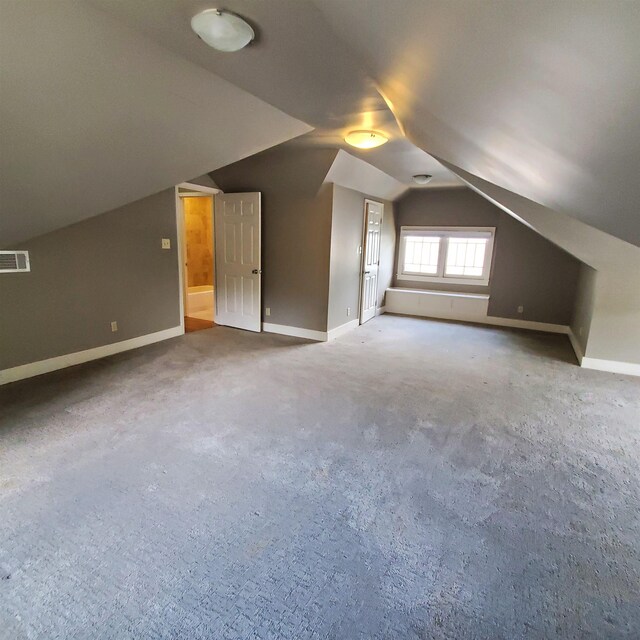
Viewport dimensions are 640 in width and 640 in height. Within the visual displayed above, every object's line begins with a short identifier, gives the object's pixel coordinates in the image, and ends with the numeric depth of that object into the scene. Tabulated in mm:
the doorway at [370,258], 5750
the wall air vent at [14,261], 3164
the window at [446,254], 6641
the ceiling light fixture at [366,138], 3275
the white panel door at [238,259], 5129
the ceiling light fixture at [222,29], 1601
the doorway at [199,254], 6953
